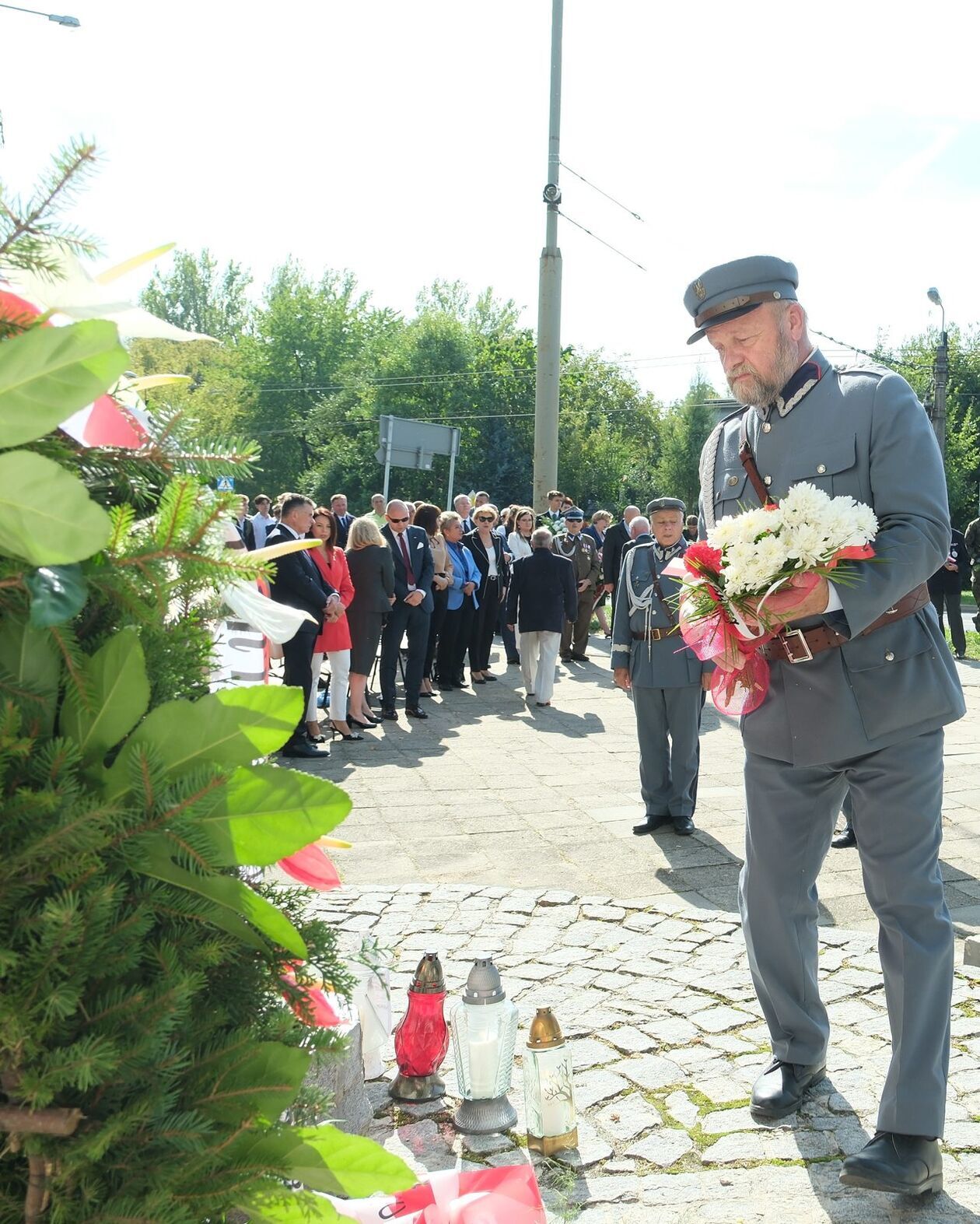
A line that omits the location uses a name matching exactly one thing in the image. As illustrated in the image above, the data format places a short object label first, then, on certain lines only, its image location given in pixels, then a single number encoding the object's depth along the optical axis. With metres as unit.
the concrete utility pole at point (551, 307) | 16.94
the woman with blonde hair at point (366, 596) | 10.95
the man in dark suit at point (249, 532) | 13.08
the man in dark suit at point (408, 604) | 11.77
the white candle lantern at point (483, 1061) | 3.31
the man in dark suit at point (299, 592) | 9.30
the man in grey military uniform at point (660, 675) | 7.17
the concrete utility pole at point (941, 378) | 28.97
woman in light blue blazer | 13.39
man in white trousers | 12.58
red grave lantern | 3.53
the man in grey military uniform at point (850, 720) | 2.97
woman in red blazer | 10.41
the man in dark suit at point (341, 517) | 12.89
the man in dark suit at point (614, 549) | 17.12
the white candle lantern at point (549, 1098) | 3.16
